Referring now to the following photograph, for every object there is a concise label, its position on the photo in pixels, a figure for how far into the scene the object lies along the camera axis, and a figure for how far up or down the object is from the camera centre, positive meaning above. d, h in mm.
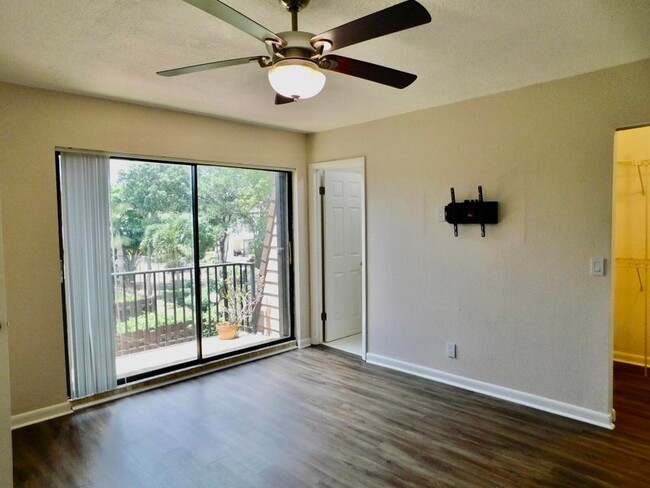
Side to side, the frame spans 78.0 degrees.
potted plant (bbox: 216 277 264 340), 4609 -892
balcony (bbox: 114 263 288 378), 3783 -884
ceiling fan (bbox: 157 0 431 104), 1425 +754
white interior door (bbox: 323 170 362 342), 4984 -325
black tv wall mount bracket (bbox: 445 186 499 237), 3324 +112
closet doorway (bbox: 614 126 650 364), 4016 -239
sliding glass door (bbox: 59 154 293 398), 3381 -337
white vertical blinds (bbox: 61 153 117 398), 3219 -308
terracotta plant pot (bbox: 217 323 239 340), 4612 -1159
